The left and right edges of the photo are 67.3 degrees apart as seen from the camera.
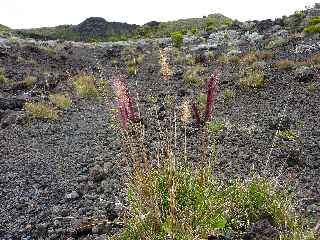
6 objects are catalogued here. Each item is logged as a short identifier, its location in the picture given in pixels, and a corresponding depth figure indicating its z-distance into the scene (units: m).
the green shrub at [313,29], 8.95
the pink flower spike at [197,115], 1.66
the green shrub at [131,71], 8.35
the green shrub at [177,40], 13.13
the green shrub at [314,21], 10.40
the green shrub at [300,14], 12.54
